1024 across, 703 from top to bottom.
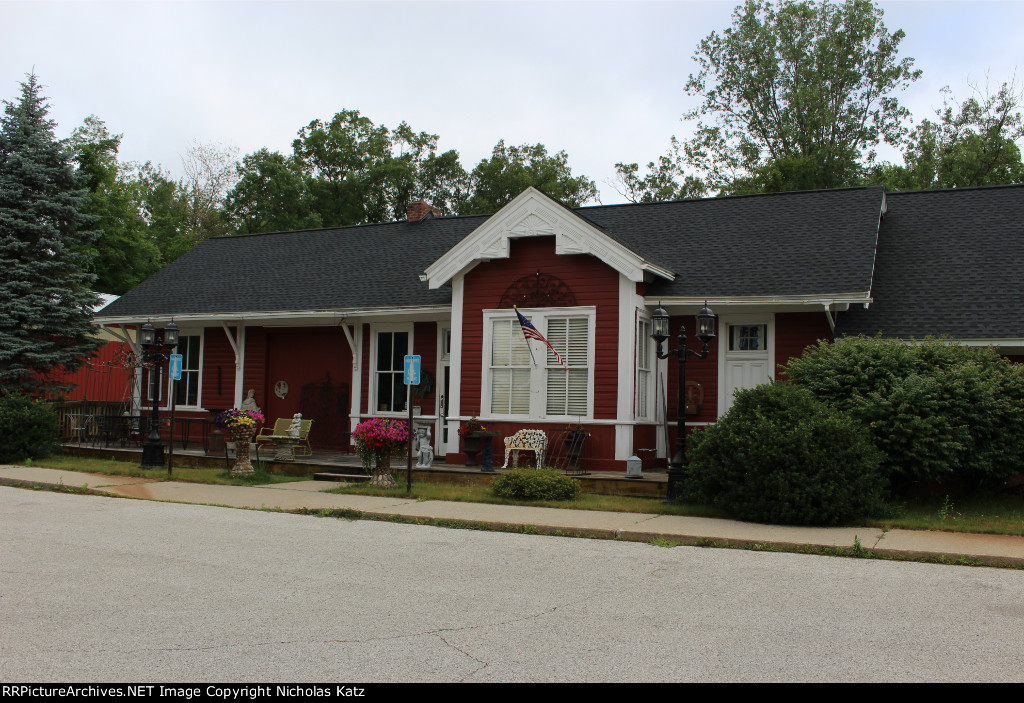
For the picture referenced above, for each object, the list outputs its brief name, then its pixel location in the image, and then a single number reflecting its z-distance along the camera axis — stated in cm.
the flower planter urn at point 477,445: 1590
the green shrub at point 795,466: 1132
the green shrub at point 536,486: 1377
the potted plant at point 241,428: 1672
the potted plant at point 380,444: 1499
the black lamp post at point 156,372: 1781
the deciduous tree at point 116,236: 3869
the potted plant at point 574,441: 1587
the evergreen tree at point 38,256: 2203
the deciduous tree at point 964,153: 3597
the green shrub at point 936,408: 1204
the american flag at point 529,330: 1573
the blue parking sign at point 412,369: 1468
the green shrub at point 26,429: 1911
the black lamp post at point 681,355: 1306
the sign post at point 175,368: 1841
